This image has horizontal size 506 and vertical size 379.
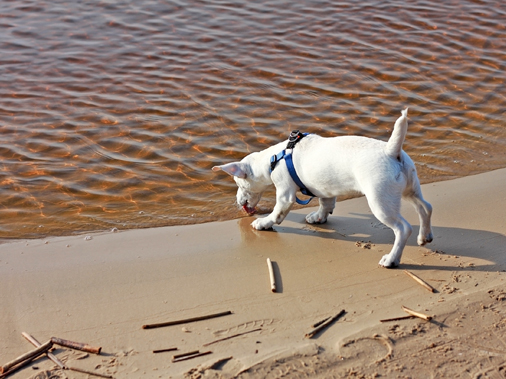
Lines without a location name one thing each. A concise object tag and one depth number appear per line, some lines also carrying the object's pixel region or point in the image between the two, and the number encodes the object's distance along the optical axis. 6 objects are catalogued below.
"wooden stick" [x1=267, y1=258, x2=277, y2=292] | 4.77
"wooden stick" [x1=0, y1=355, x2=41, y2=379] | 3.75
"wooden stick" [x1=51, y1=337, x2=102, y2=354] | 3.96
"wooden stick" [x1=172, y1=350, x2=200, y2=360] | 3.88
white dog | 4.94
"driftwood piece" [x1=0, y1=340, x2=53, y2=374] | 3.79
